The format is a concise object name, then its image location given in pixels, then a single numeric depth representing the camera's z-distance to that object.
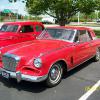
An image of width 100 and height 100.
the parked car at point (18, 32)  10.05
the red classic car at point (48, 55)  5.01
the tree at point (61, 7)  19.42
